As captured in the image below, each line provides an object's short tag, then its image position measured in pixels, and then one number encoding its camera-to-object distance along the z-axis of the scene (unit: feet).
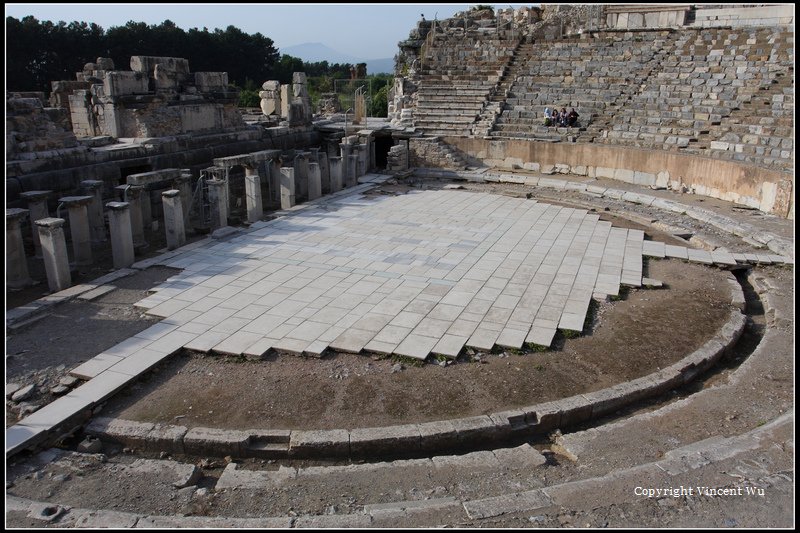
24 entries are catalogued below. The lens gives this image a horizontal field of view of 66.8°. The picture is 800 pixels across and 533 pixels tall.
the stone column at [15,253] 29.07
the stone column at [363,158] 61.65
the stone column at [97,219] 37.88
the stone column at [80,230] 32.86
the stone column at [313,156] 52.83
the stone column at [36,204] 33.06
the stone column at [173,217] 35.63
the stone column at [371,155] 64.80
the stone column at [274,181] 51.01
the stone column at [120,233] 32.32
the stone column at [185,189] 39.68
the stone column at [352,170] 57.11
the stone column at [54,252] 28.30
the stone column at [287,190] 46.75
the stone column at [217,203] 40.37
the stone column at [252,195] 43.01
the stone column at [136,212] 36.14
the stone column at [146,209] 41.63
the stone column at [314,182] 50.36
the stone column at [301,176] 52.49
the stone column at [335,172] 54.24
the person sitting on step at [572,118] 62.85
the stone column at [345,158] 56.90
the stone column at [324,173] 56.34
